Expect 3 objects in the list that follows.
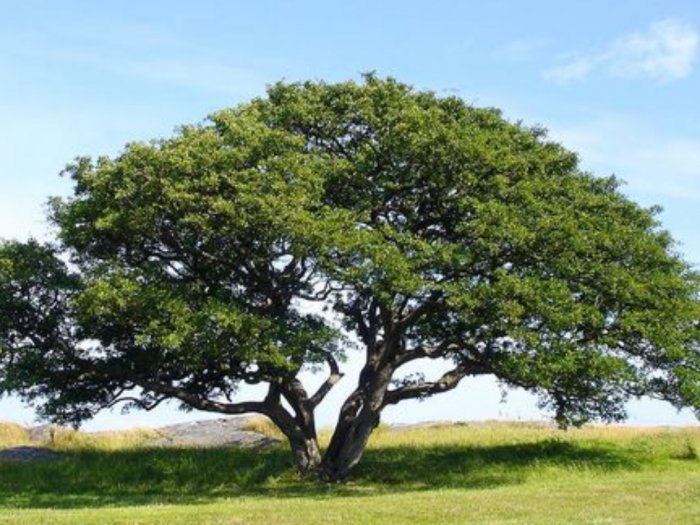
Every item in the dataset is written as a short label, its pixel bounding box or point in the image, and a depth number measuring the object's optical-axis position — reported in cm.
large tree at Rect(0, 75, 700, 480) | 2747
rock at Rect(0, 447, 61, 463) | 4194
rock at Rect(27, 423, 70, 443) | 4712
